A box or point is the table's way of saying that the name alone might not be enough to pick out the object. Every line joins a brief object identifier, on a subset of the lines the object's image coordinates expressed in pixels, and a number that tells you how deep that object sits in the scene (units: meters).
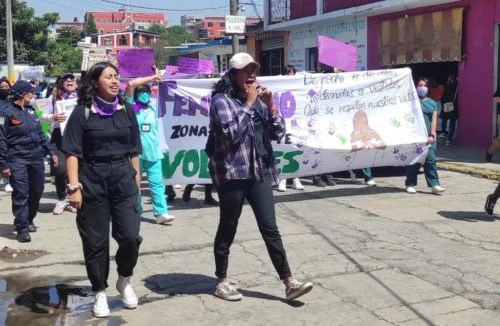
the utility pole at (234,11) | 17.59
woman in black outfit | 4.65
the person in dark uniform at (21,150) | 7.14
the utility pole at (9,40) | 30.31
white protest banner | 8.60
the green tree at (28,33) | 36.31
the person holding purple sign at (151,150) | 7.73
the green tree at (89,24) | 83.74
